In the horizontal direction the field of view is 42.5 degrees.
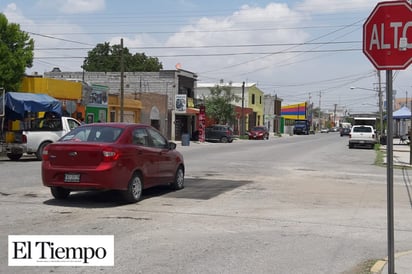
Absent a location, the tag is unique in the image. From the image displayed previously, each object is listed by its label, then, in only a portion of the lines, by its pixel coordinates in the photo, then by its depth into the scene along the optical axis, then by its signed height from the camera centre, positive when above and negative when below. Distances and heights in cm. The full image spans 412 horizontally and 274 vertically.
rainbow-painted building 12100 +355
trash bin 4284 -112
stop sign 545 +96
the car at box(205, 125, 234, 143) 5278 -84
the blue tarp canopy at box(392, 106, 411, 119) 4541 +121
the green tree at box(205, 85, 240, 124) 5994 +233
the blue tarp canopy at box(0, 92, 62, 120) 2428 +89
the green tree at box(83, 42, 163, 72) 7625 +939
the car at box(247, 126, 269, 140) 6475 -87
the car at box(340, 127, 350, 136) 8814 -69
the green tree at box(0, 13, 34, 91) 2761 +372
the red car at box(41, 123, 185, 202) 1024 -73
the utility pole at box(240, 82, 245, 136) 7229 -17
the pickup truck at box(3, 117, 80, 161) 2231 -57
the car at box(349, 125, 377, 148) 4106 -71
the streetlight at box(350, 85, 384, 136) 5753 +296
